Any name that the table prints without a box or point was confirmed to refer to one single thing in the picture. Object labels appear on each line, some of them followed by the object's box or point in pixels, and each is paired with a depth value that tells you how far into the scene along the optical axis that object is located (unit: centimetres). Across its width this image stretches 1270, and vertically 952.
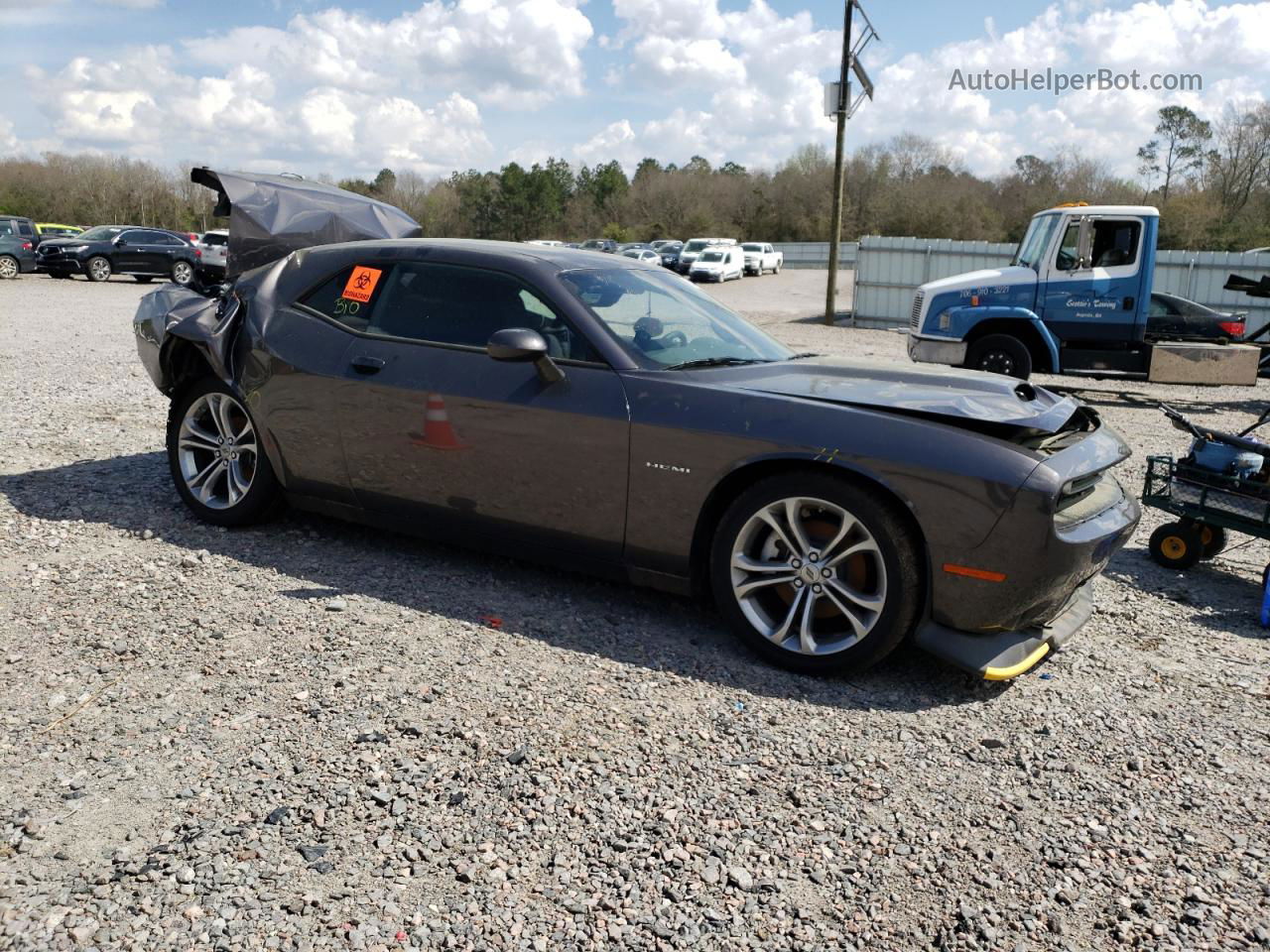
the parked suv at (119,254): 2939
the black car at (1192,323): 1305
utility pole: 2294
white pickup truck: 5062
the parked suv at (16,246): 2834
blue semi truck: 1259
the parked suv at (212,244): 2906
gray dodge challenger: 361
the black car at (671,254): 4350
